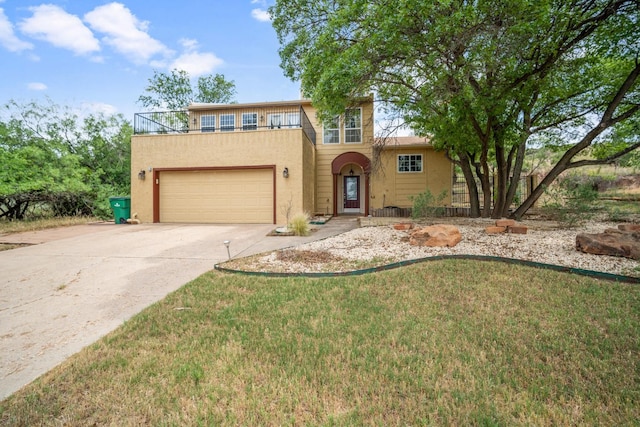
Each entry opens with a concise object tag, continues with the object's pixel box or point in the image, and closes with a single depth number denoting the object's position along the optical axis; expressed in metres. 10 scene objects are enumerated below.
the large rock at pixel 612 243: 5.07
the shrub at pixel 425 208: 9.73
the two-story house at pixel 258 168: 11.88
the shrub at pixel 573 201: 7.91
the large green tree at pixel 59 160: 12.22
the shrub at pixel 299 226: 8.63
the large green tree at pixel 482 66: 6.36
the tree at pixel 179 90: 23.53
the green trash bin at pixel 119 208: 12.41
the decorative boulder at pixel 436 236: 6.18
